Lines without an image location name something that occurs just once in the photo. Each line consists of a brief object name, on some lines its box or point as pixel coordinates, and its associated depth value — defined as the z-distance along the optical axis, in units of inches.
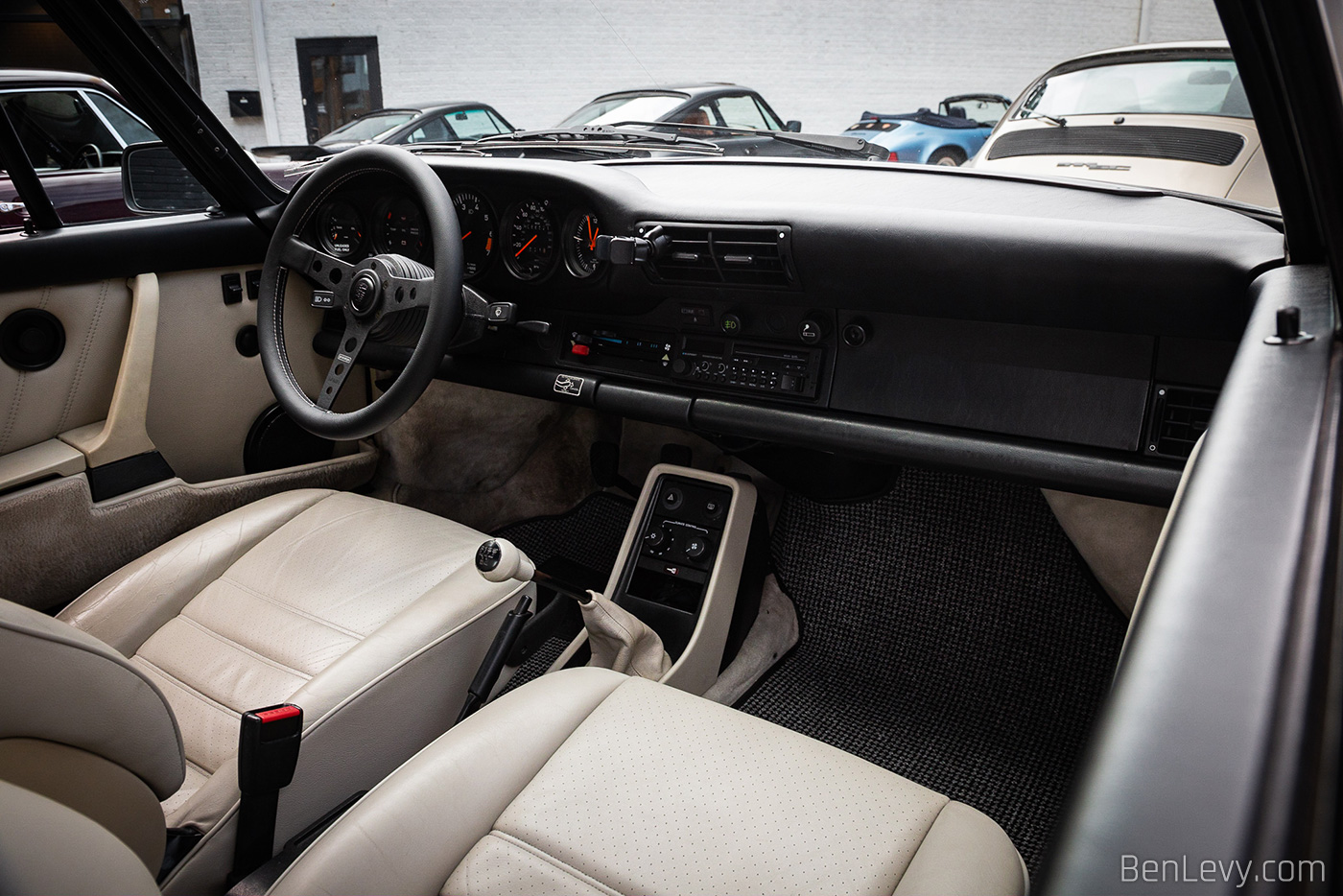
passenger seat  35.6
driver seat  31.6
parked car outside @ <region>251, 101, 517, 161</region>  102.3
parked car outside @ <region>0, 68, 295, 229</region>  68.2
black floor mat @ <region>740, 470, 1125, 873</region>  68.6
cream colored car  75.0
